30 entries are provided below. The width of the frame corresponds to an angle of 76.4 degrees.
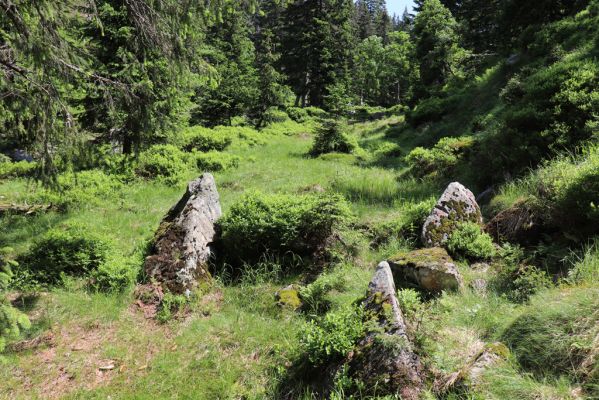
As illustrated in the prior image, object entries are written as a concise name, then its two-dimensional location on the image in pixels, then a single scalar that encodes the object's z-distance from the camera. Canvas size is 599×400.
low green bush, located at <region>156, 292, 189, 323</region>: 5.91
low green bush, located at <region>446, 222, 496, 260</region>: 6.02
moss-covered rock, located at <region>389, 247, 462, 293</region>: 5.21
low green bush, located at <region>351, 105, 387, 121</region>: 41.81
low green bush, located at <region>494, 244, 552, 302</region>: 4.54
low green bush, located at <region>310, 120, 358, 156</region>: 17.97
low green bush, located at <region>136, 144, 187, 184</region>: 12.95
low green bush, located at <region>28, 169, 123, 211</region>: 10.15
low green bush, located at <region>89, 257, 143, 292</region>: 6.32
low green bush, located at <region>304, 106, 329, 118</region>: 38.77
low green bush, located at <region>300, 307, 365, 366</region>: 4.15
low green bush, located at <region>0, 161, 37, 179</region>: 13.99
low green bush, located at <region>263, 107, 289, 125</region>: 28.72
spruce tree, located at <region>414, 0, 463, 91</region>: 25.12
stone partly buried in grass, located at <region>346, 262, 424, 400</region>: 3.58
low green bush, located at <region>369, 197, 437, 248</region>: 7.19
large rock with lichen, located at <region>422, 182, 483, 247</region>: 6.48
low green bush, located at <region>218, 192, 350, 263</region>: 6.89
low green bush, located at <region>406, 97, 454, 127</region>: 19.94
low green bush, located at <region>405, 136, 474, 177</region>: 10.55
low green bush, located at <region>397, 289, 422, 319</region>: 4.43
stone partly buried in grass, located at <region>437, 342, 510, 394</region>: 3.38
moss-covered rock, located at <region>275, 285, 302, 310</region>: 5.87
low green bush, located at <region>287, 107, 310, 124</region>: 36.09
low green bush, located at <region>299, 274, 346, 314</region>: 5.65
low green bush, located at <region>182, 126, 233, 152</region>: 18.75
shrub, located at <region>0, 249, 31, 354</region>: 3.12
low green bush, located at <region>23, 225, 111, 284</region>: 6.56
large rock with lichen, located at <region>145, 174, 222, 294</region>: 6.48
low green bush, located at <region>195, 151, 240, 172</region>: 14.90
